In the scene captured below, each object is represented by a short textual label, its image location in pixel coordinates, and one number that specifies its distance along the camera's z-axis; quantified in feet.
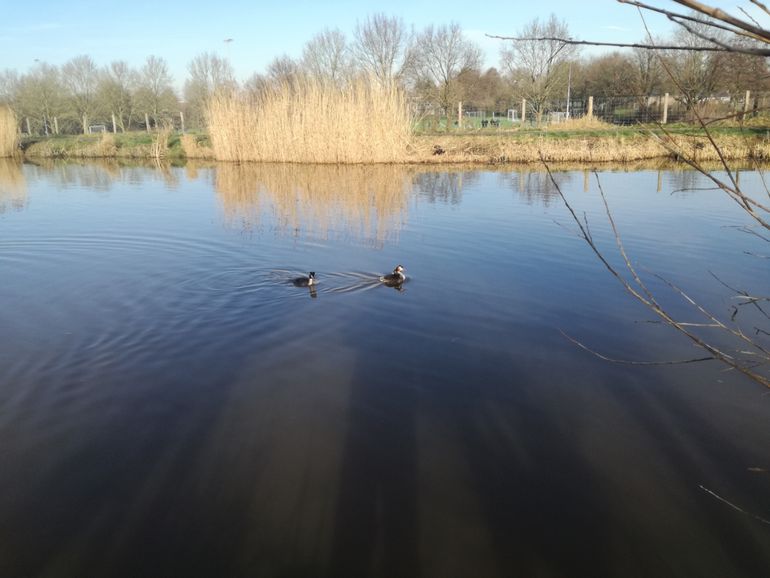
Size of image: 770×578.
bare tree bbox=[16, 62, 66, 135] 143.33
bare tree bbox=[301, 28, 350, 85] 152.12
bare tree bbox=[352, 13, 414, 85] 136.87
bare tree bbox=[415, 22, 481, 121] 117.08
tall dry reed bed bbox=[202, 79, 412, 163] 68.90
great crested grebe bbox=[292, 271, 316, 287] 25.05
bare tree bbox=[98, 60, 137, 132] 149.07
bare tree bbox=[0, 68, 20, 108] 145.28
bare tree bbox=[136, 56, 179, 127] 152.35
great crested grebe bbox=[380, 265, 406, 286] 25.27
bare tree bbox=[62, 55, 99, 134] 150.92
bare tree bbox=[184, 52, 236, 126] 168.76
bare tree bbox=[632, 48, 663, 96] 104.22
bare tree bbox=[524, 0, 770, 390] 3.27
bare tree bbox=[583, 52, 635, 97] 129.49
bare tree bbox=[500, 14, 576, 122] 115.75
